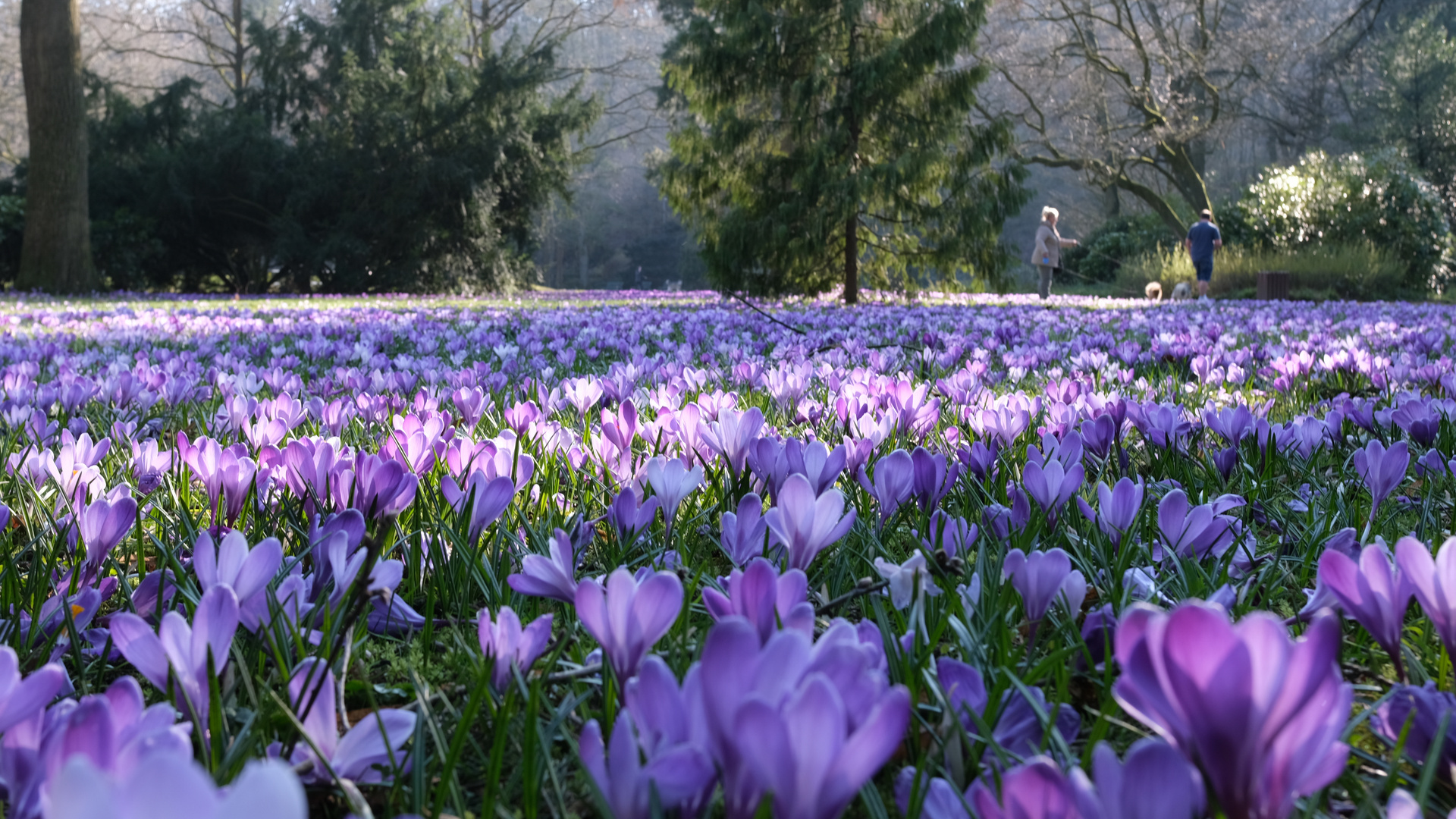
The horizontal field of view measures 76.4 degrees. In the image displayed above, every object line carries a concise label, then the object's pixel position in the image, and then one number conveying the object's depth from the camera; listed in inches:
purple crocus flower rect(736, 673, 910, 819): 19.4
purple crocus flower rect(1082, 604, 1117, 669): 37.7
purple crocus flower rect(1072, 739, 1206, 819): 19.6
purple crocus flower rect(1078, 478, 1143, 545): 49.6
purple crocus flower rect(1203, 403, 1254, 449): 79.3
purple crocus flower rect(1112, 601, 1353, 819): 19.8
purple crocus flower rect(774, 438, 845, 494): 54.2
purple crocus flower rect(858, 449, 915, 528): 53.1
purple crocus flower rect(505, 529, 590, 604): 38.4
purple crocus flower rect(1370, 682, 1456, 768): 27.6
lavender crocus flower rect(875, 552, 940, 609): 36.1
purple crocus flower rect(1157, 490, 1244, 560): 47.8
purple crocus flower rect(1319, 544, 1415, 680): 30.7
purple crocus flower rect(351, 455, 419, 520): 52.9
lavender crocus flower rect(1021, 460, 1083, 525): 53.9
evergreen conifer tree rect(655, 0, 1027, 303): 599.8
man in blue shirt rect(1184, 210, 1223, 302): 804.6
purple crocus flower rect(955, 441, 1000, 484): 70.8
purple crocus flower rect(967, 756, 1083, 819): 20.9
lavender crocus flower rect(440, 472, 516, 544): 50.1
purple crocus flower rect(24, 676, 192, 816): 21.5
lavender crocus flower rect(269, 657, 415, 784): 28.1
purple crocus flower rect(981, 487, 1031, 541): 57.6
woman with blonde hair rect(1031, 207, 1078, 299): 786.2
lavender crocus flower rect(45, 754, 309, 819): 12.7
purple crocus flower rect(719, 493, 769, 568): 45.1
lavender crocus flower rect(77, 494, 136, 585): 46.9
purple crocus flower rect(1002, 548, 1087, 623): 38.0
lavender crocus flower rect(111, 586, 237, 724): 28.9
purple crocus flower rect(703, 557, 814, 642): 30.6
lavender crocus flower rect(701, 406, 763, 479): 63.6
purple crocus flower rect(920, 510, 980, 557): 50.9
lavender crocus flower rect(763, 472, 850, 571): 40.6
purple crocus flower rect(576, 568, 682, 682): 28.6
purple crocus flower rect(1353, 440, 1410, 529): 54.9
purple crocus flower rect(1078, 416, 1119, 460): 75.2
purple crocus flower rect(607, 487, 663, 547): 53.2
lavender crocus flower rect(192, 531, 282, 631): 34.1
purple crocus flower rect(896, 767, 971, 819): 25.1
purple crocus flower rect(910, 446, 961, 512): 56.6
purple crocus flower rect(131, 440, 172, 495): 65.2
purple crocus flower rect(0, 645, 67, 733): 23.5
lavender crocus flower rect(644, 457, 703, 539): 52.4
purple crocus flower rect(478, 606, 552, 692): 34.0
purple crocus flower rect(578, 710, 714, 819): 21.8
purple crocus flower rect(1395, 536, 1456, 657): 29.2
